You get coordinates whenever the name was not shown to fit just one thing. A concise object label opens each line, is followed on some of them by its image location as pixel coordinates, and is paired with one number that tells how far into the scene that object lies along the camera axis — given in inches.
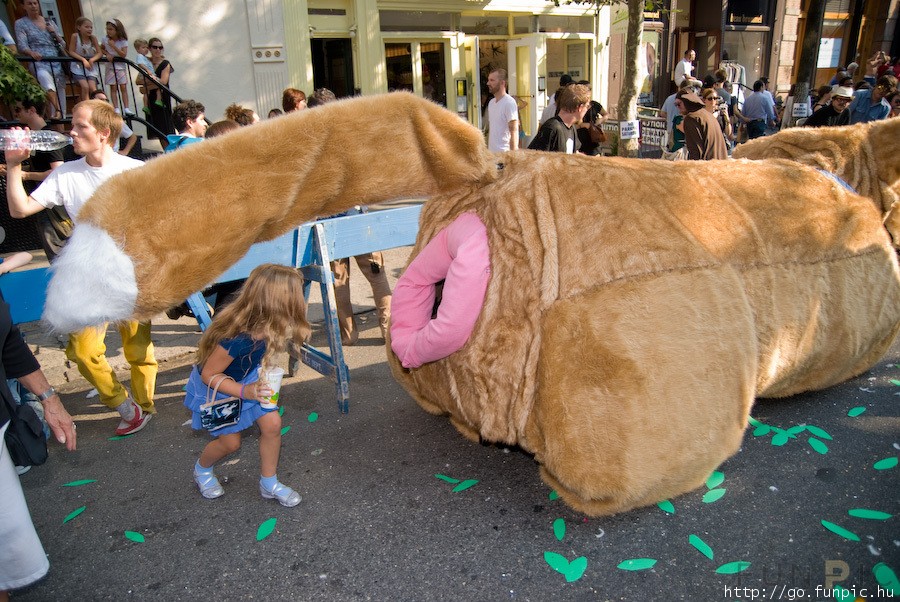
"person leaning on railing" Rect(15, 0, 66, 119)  335.9
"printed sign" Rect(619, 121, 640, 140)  354.3
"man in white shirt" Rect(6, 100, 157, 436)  146.6
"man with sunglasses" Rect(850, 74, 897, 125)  360.2
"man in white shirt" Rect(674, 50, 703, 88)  586.9
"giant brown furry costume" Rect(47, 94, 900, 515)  81.0
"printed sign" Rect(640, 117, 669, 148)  447.2
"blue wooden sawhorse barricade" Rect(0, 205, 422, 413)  153.0
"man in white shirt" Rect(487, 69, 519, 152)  330.0
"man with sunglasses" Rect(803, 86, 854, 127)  358.9
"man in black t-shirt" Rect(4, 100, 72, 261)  186.9
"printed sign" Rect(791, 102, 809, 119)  503.5
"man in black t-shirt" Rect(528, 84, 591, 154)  232.8
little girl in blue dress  116.9
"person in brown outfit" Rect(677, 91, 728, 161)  253.4
